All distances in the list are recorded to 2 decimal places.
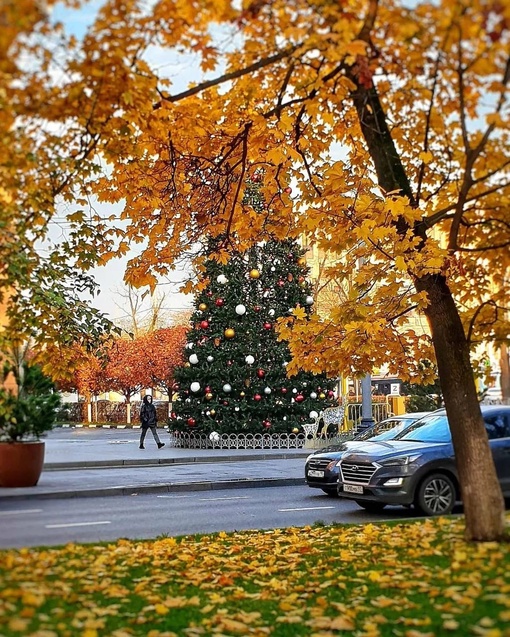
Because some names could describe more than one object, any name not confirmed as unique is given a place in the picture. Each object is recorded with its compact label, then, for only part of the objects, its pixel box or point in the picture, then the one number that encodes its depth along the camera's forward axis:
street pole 23.64
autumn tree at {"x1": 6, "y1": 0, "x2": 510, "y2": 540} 7.06
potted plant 15.60
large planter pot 15.62
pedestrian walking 27.44
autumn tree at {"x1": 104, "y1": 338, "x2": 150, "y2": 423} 52.53
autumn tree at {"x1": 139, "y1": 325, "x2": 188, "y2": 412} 52.91
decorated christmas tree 27.61
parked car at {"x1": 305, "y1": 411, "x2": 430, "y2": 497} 14.98
